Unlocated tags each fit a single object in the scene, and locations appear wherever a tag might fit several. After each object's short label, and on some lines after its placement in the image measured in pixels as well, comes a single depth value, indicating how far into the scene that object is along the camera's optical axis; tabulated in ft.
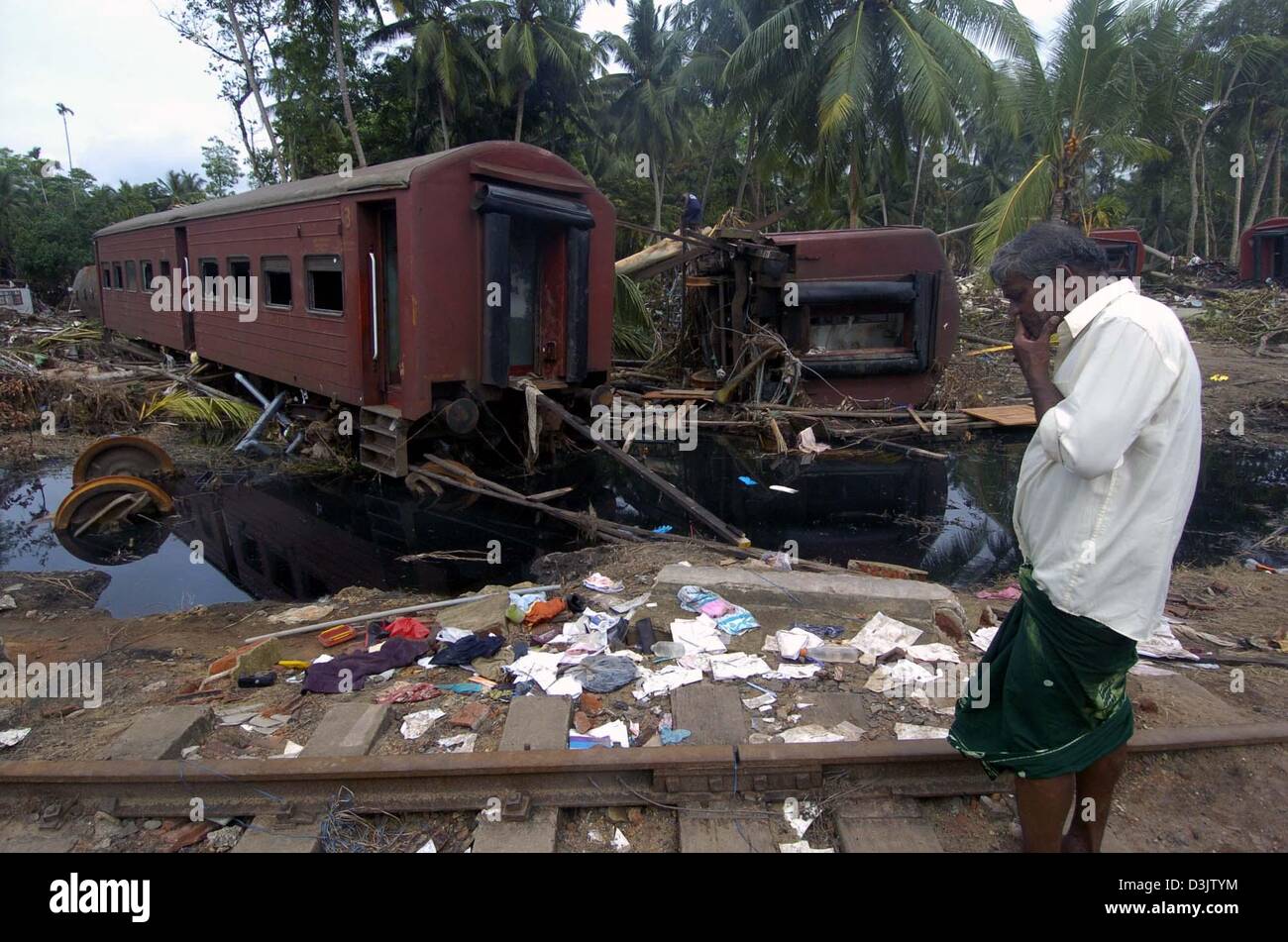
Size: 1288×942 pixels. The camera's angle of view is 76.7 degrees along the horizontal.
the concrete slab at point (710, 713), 10.67
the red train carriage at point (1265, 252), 74.02
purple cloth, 12.81
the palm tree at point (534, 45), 78.59
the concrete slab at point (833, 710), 11.13
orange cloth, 15.20
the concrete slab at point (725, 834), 8.89
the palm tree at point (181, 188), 113.70
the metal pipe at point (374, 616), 15.80
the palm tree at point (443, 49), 75.66
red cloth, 15.01
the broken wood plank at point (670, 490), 20.86
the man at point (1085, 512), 6.75
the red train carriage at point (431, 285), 26.12
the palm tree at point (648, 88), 101.35
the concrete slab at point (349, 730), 10.58
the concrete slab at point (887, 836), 8.85
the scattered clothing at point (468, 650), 13.48
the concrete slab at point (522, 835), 8.84
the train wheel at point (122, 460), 26.73
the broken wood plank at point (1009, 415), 37.91
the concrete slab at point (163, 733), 10.48
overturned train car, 38.04
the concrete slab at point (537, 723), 10.50
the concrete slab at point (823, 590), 14.58
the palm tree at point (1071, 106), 45.91
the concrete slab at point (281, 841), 8.98
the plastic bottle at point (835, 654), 12.90
